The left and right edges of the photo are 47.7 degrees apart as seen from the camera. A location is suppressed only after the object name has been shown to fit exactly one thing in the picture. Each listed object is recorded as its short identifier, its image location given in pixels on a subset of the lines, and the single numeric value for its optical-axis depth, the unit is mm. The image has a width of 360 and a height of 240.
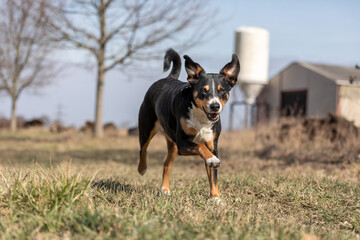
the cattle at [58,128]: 21586
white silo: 20391
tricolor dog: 4211
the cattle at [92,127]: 20719
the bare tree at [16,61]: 24453
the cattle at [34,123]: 26861
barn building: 16969
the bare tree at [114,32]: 16719
